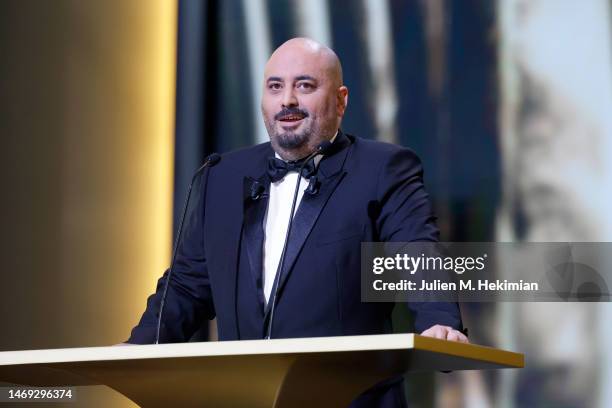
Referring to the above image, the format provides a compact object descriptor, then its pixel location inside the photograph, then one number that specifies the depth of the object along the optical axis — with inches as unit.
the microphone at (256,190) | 186.1
